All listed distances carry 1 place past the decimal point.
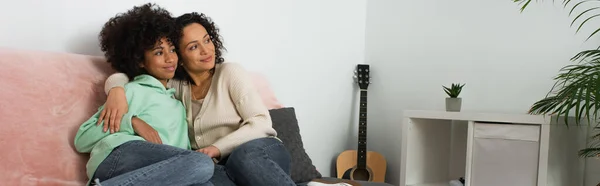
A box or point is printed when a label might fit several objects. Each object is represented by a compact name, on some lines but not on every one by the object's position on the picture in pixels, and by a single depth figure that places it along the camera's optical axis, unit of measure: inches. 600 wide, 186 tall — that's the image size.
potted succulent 104.0
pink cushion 60.7
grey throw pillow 81.8
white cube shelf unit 91.8
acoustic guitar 122.0
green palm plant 79.4
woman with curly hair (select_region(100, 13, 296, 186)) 70.7
